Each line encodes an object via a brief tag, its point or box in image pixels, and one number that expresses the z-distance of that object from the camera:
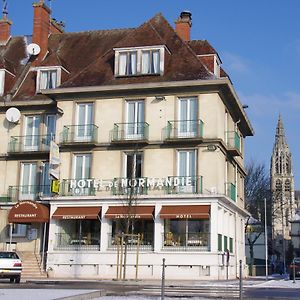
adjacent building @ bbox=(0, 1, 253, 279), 34.12
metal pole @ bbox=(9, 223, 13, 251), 38.43
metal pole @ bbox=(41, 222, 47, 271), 36.42
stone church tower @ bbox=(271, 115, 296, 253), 151.25
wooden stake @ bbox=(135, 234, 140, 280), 32.38
